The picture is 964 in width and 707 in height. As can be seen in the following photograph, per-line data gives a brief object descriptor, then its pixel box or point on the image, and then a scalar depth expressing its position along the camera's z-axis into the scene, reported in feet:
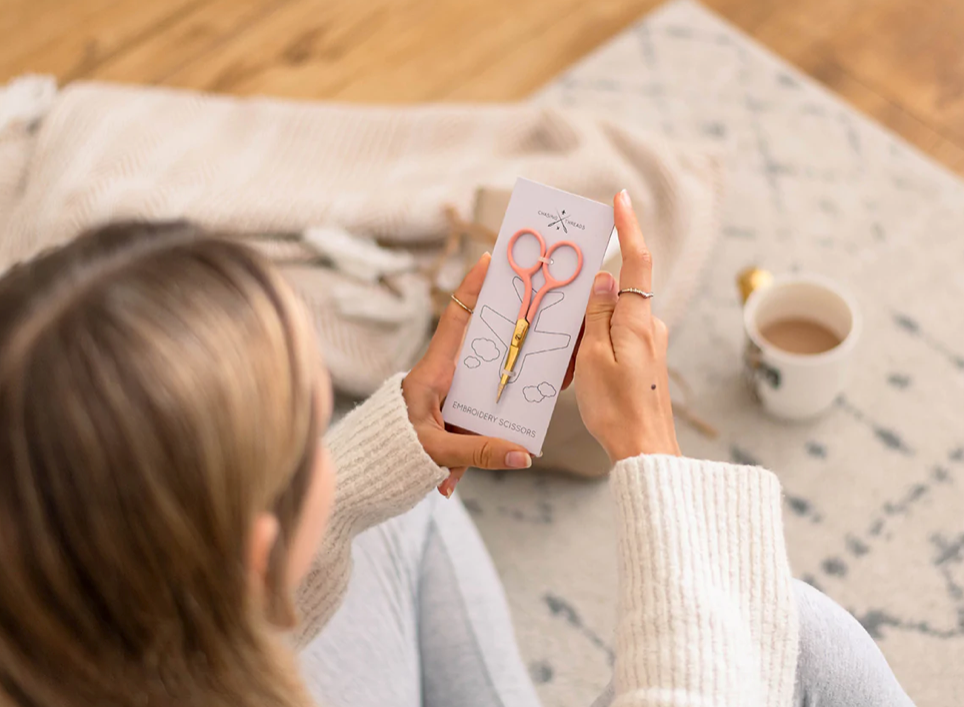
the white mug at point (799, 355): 3.11
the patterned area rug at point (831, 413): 3.16
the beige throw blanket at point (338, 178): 3.47
